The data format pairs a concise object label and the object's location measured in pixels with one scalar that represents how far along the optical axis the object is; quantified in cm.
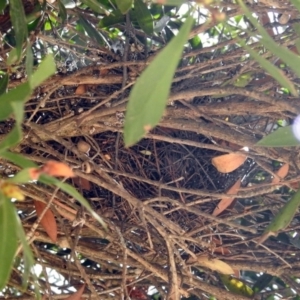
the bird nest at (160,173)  112
